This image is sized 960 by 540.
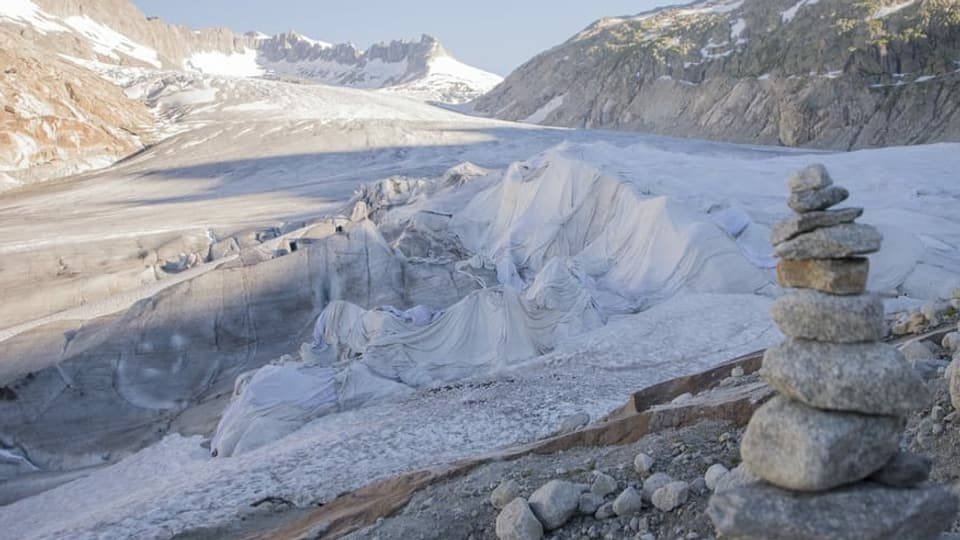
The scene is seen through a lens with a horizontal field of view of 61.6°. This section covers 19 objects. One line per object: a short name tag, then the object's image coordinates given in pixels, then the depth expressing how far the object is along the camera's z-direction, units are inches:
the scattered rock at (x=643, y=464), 187.8
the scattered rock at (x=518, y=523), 175.4
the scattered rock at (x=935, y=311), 277.9
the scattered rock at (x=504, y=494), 198.1
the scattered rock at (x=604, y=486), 183.5
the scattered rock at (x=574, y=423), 299.1
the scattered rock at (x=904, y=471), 126.7
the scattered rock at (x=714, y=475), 167.2
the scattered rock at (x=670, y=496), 168.1
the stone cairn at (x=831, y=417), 123.6
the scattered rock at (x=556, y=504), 176.9
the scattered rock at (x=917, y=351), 226.2
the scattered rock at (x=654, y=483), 176.0
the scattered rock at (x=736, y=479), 140.8
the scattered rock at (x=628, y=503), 173.2
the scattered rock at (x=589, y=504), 179.2
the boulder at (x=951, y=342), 230.4
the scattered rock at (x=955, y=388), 171.2
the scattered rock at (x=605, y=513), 176.4
